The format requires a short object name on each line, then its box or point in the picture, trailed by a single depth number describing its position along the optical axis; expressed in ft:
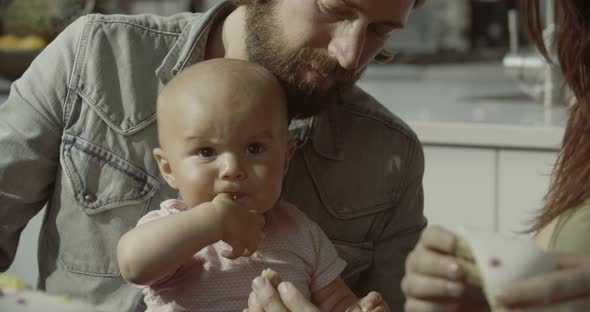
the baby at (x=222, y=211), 3.94
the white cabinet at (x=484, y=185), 6.32
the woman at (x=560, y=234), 3.05
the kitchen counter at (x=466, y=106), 6.28
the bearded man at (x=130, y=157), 4.80
